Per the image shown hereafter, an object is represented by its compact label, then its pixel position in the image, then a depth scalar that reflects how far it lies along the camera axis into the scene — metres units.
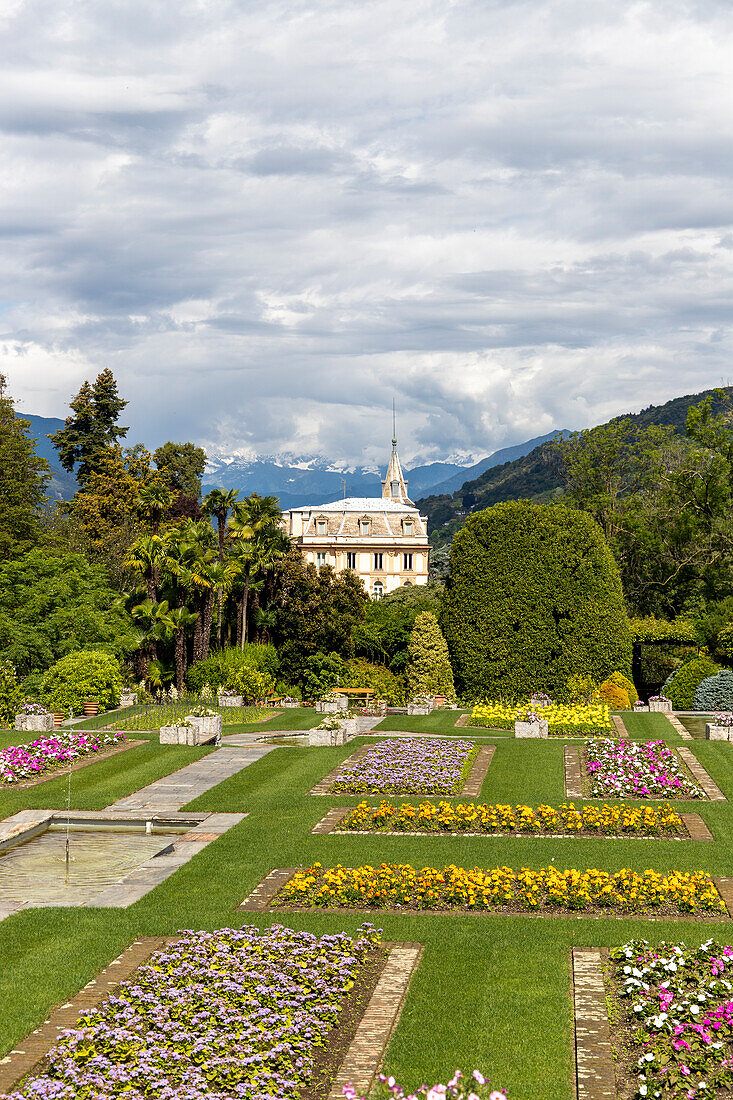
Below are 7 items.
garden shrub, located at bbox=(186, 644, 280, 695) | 42.47
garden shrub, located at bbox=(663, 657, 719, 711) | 38.66
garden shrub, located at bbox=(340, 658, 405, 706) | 44.38
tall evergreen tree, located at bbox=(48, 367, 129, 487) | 74.62
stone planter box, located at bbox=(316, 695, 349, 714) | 37.25
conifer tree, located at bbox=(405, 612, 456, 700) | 43.41
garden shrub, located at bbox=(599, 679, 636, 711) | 40.06
